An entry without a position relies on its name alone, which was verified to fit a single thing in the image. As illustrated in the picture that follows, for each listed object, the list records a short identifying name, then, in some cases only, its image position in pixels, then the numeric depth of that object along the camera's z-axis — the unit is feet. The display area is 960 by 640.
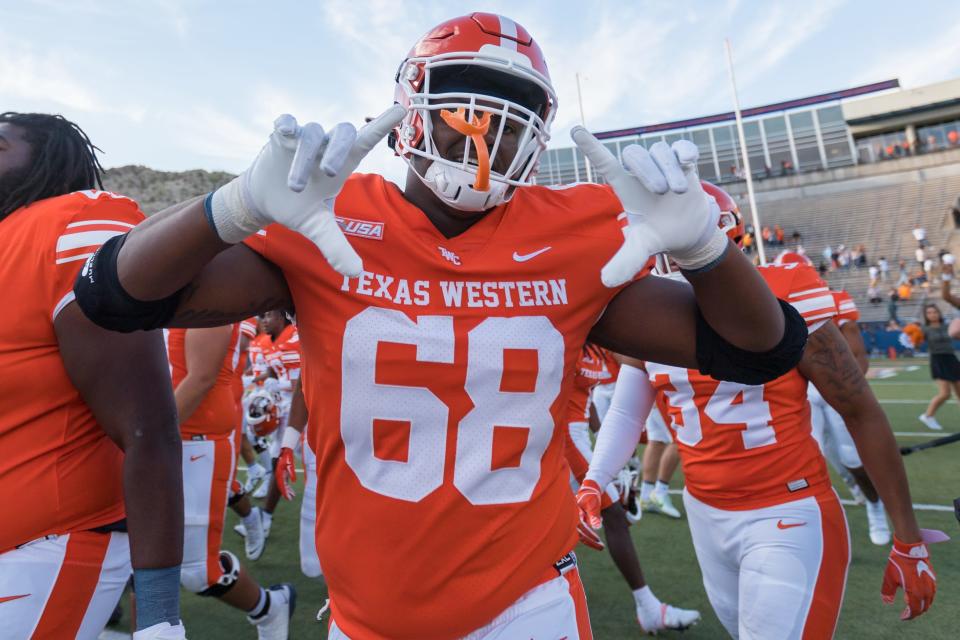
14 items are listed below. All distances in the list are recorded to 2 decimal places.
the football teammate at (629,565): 12.12
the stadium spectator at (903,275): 77.82
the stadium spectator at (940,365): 29.89
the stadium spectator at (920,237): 87.97
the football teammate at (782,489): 7.41
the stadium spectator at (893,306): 62.06
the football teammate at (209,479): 10.74
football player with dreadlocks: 5.01
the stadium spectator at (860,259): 87.45
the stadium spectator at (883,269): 82.43
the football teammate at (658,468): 19.63
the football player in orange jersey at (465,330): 4.42
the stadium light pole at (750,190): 81.97
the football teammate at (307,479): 14.16
